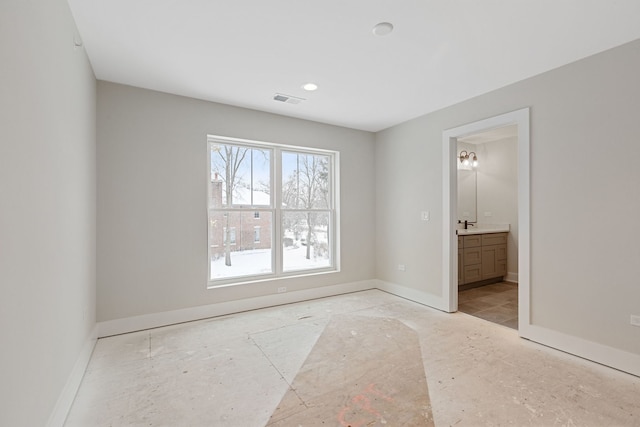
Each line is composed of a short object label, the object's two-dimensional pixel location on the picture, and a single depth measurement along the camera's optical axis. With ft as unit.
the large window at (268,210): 12.90
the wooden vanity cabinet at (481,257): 15.96
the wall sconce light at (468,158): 19.51
